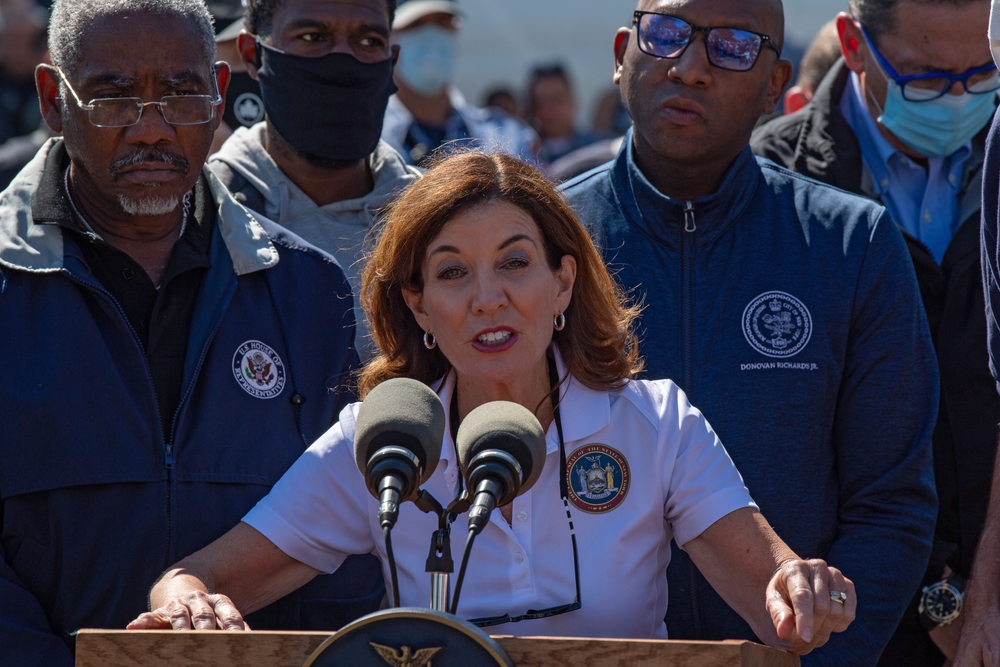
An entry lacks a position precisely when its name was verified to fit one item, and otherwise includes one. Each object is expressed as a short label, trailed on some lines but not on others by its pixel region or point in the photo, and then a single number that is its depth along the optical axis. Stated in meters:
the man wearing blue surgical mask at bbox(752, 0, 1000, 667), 7.83
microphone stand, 4.31
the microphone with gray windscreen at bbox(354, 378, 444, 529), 4.28
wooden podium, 4.11
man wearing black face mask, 8.38
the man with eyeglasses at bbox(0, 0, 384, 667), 6.15
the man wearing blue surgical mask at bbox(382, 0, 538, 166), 16.09
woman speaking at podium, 5.70
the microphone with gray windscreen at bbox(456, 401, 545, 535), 4.32
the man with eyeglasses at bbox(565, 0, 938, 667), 6.70
